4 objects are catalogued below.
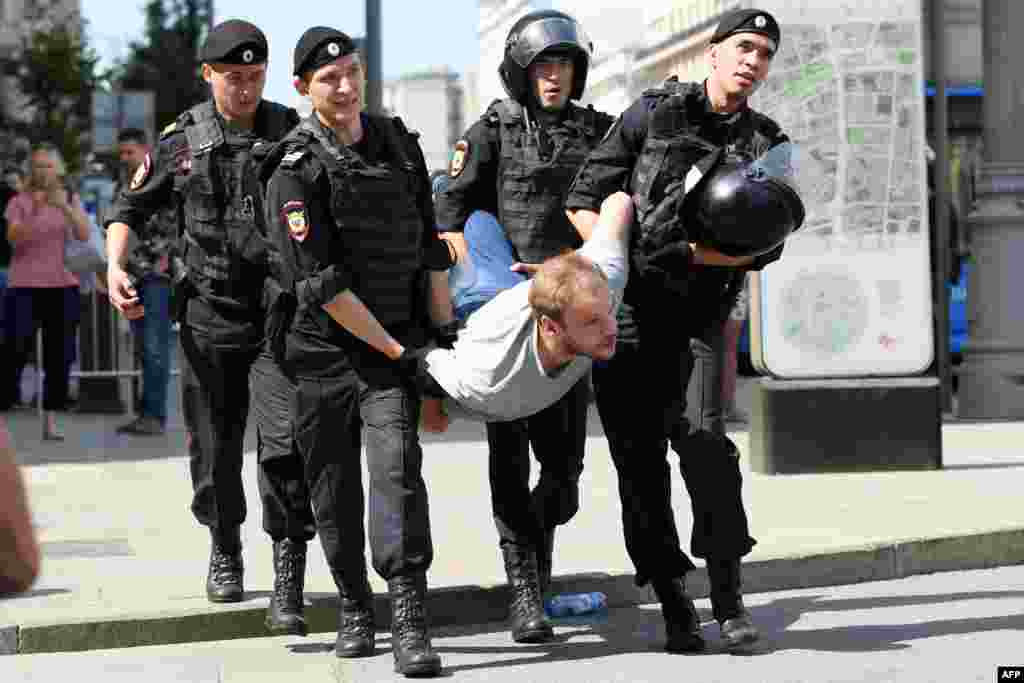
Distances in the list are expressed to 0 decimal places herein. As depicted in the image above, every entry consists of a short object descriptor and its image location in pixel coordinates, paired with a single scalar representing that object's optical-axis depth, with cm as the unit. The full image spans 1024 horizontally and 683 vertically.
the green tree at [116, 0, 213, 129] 5750
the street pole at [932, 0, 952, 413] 1538
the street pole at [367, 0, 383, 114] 1898
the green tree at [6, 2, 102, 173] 4284
